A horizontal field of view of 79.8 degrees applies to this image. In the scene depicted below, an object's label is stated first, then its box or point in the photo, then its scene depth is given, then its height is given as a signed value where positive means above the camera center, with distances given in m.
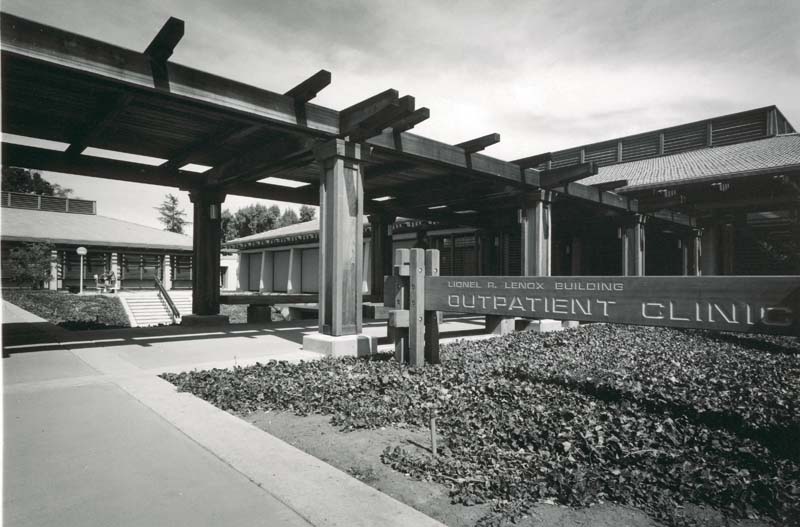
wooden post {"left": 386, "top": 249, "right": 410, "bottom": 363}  5.70 -0.21
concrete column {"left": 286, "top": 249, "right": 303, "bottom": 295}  26.86 +0.39
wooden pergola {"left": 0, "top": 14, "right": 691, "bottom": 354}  5.20 +2.17
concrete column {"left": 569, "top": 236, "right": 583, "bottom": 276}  17.09 +0.83
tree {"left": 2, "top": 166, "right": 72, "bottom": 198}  42.50 +9.57
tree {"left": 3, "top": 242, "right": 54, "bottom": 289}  19.81 +0.68
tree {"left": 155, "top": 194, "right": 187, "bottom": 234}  67.88 +9.20
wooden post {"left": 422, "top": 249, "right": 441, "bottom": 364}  5.72 -0.59
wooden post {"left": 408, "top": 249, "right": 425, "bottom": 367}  5.61 -0.36
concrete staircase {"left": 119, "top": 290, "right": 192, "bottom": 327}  18.27 -1.17
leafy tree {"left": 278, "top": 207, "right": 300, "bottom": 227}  61.44 +7.86
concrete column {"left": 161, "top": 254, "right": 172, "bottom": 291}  26.96 +0.37
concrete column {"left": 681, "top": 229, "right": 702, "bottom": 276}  15.33 +0.80
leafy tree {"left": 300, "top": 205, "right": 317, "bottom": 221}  61.88 +8.60
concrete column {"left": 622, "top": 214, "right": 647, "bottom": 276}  12.86 +0.89
